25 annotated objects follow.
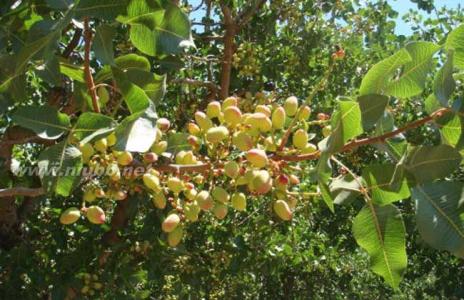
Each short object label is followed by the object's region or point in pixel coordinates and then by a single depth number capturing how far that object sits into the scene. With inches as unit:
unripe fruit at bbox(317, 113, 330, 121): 40.0
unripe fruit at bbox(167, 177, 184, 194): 35.6
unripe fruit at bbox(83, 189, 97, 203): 38.6
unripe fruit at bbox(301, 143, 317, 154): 36.0
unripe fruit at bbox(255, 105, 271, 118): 37.7
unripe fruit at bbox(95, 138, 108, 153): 35.5
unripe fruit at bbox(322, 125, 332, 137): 37.8
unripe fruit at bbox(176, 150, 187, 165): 37.5
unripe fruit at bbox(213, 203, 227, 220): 36.9
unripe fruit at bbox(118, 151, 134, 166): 34.9
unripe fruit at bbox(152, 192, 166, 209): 36.9
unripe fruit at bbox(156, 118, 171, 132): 41.1
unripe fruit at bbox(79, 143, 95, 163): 34.9
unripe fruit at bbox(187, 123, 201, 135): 40.2
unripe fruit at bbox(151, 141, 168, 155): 38.4
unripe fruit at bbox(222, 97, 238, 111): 38.5
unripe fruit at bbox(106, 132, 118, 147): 35.9
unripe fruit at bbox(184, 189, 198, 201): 37.4
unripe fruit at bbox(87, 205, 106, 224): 38.9
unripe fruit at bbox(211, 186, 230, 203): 36.5
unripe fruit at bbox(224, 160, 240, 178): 33.9
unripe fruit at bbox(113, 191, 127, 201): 37.1
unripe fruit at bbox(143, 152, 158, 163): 35.7
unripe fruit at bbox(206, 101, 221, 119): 39.7
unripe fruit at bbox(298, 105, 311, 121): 37.5
